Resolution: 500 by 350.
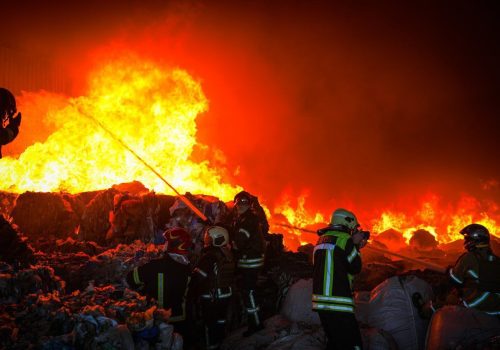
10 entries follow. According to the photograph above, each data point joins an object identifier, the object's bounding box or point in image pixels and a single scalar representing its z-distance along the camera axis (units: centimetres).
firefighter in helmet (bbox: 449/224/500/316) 465
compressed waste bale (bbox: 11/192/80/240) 828
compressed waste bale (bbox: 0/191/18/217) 838
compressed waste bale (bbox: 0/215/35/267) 527
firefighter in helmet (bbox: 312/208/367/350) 402
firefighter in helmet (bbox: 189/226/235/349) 543
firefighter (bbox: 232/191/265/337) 604
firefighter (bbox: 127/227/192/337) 470
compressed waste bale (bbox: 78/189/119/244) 836
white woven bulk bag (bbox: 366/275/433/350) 499
